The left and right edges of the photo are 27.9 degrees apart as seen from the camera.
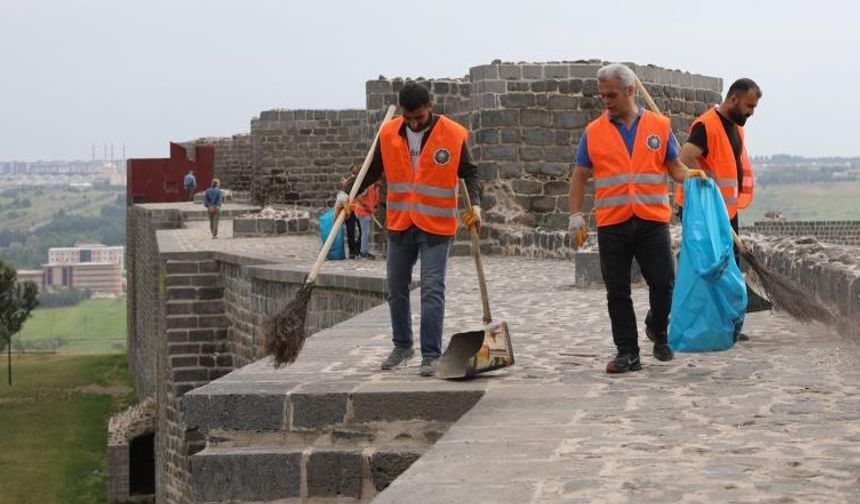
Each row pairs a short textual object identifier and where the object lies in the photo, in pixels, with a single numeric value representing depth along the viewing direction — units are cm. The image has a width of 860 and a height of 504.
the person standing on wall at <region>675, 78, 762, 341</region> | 949
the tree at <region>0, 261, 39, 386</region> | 4672
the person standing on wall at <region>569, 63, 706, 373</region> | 834
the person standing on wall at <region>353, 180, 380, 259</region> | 1905
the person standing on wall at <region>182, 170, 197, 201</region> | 4294
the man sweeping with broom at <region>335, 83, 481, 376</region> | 849
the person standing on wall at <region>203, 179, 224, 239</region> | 2544
